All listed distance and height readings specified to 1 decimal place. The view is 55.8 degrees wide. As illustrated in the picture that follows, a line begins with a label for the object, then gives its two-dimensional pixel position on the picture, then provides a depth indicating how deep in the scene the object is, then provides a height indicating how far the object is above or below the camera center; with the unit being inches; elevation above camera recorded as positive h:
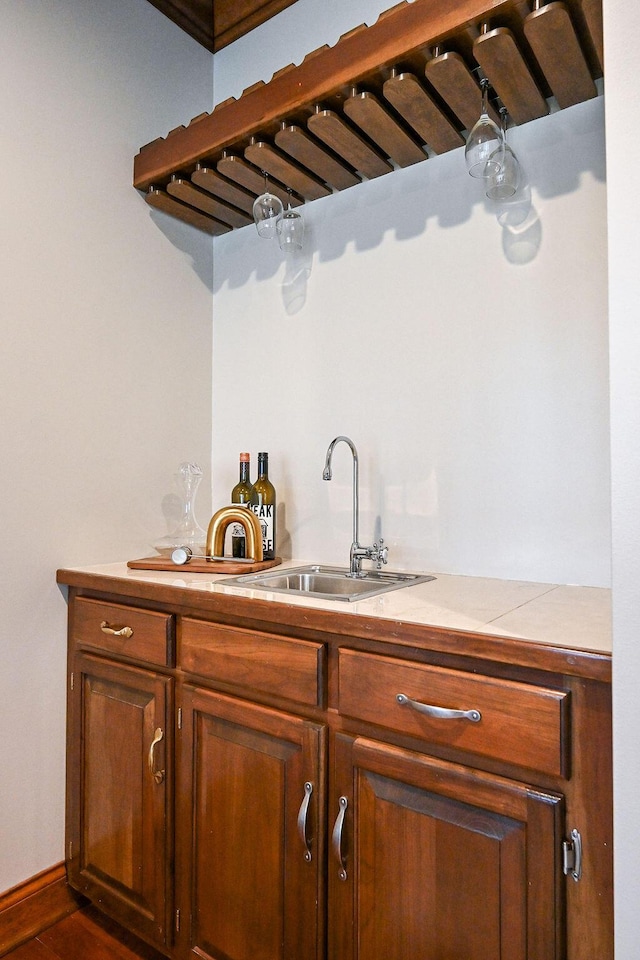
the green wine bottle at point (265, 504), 74.1 -2.1
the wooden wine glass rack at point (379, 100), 49.3 +36.8
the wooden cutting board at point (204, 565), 65.4 -8.7
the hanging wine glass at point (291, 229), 69.3 +29.6
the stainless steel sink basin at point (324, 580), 60.6 -9.8
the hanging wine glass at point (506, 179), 53.8 +28.1
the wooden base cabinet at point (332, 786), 35.1 -21.9
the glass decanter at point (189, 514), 79.5 -3.7
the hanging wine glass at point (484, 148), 51.9 +29.5
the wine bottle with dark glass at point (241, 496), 74.3 -1.2
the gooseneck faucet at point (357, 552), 64.6 -7.0
